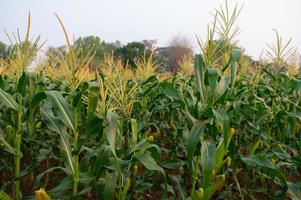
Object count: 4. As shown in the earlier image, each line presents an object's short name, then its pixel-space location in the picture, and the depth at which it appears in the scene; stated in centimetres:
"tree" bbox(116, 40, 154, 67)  3653
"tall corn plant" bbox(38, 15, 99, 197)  202
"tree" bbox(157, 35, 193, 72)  4044
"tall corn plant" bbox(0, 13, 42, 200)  225
